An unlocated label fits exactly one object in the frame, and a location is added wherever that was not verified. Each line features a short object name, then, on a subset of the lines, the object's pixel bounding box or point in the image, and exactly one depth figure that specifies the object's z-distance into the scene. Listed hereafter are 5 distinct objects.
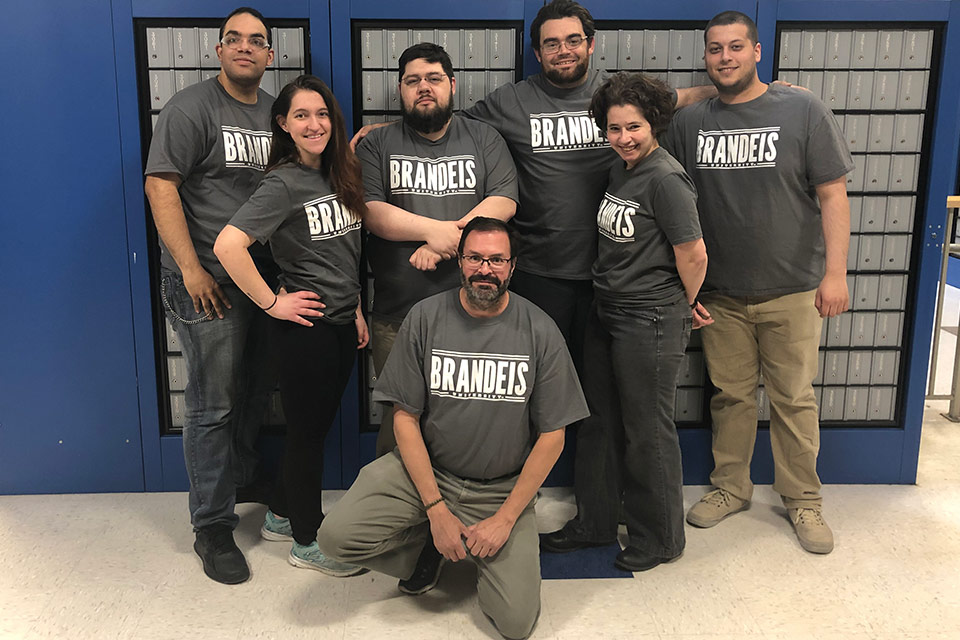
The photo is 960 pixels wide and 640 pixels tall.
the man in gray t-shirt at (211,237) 2.61
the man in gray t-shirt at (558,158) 2.73
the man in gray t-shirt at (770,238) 2.74
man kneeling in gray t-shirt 2.38
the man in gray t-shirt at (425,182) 2.63
